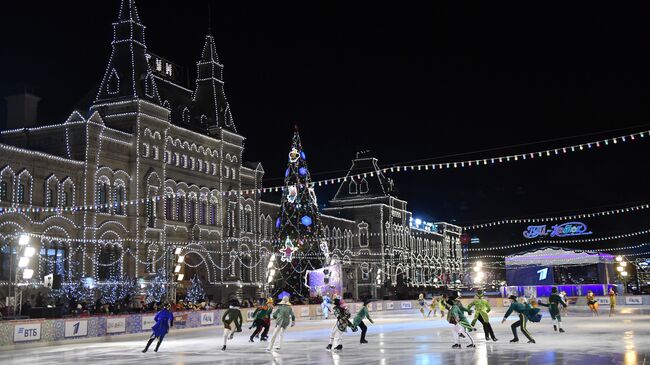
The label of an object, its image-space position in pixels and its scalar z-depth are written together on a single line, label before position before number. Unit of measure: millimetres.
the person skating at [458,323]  19891
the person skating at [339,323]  19953
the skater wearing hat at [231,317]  21609
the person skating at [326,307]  41497
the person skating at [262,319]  23984
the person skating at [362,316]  21292
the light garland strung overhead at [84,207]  39531
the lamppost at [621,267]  62128
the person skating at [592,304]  38188
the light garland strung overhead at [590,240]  68000
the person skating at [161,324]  20469
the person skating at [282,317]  20255
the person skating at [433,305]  42031
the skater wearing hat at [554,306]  24858
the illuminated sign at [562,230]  68625
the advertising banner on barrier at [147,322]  30484
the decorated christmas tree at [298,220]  51656
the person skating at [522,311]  20328
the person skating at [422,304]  42781
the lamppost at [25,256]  30484
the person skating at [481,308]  20547
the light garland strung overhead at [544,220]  69512
